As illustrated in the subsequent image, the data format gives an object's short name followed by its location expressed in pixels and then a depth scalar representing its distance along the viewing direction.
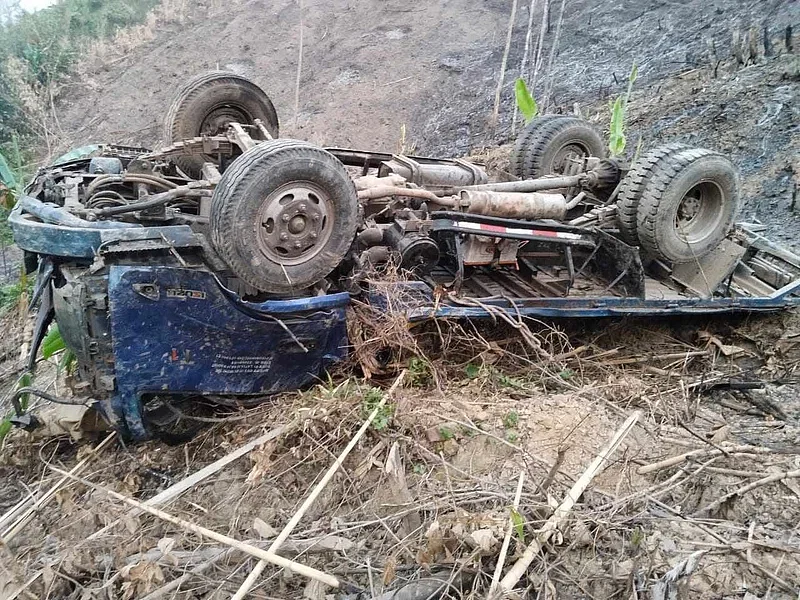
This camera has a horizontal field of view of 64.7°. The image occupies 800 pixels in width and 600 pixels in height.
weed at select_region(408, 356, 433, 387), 3.68
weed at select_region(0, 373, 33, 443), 3.51
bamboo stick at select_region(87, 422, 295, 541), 2.89
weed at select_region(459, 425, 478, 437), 3.20
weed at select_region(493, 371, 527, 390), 3.88
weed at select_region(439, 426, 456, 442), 3.16
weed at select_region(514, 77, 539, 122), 6.43
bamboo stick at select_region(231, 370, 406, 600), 2.15
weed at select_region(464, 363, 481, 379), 3.88
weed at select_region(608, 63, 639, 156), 6.27
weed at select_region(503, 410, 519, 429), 3.27
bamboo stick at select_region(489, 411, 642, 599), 2.25
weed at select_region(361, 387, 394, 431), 3.15
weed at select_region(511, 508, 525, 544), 2.27
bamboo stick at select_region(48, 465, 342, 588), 2.15
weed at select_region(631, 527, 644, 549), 2.37
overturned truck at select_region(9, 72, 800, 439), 2.91
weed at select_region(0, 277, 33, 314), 5.98
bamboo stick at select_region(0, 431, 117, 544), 2.86
